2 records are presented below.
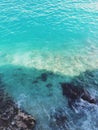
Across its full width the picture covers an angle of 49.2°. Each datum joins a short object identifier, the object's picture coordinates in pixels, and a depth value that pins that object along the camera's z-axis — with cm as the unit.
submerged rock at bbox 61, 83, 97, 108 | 925
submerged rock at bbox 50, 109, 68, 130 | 816
